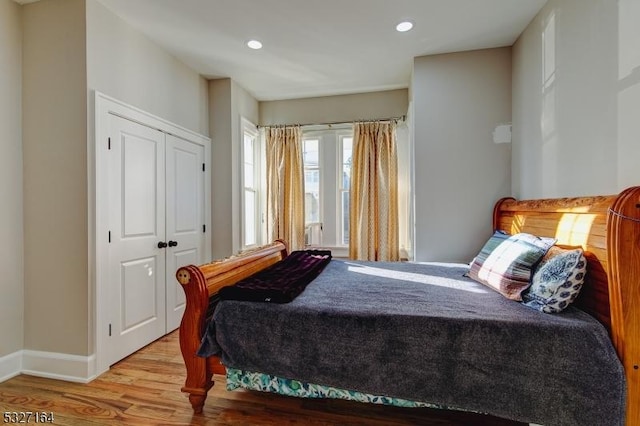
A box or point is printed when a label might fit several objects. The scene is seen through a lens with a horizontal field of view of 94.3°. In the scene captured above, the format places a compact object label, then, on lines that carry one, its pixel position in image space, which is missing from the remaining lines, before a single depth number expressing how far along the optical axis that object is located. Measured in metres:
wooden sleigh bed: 1.35
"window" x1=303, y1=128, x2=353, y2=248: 4.23
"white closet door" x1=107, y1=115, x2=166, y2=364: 2.41
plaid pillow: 1.80
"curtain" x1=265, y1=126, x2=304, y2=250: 4.15
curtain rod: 3.90
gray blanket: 1.35
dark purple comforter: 1.74
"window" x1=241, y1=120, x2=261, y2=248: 4.09
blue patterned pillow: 1.54
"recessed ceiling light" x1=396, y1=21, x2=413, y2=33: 2.58
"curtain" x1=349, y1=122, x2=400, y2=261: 3.85
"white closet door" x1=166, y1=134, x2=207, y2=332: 3.04
